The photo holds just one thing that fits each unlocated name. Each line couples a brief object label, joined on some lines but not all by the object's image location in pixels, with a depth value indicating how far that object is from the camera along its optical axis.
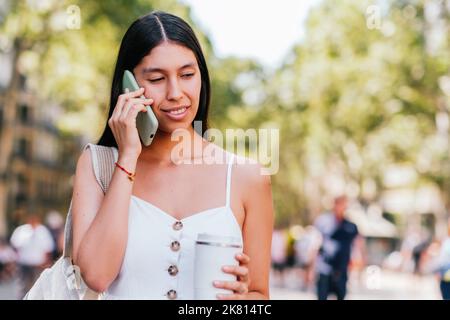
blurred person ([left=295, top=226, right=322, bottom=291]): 19.05
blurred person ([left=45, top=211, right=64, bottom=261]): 14.87
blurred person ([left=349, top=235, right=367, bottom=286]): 12.72
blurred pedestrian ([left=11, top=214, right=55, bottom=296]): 12.82
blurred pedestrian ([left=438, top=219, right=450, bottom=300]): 8.95
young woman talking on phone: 1.93
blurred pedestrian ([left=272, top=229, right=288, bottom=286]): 21.88
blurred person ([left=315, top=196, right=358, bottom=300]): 9.76
